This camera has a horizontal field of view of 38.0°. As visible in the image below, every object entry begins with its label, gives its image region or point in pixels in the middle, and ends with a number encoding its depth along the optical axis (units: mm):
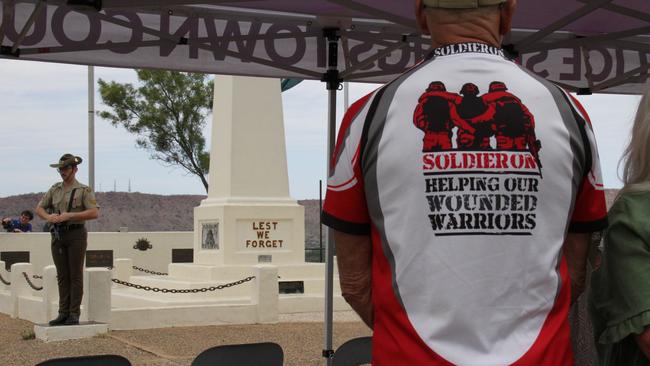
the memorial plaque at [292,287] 17422
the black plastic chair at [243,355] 4504
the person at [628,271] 1907
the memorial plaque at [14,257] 26047
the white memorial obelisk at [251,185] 17922
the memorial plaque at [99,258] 26266
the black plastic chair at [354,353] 5145
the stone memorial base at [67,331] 12078
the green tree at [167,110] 36219
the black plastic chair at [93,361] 4133
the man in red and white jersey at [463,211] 1805
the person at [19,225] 28508
